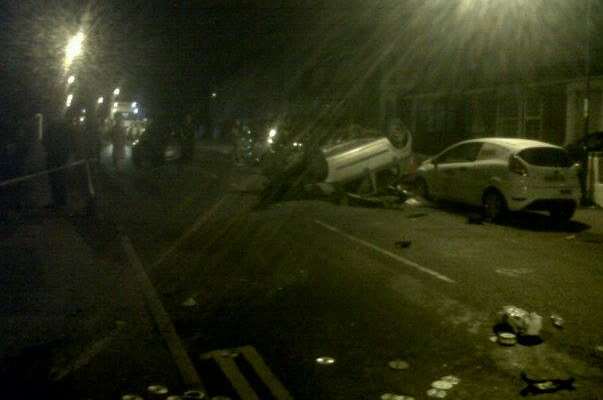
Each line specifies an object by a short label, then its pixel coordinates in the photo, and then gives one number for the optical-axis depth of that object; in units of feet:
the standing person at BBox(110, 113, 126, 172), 102.17
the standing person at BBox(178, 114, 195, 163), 118.32
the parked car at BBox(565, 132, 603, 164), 61.41
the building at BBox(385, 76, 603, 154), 84.12
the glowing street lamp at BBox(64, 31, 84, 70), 103.30
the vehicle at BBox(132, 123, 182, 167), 110.22
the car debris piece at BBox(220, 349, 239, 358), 22.56
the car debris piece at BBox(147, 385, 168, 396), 19.52
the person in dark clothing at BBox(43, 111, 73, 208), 57.82
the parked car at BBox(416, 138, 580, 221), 50.06
